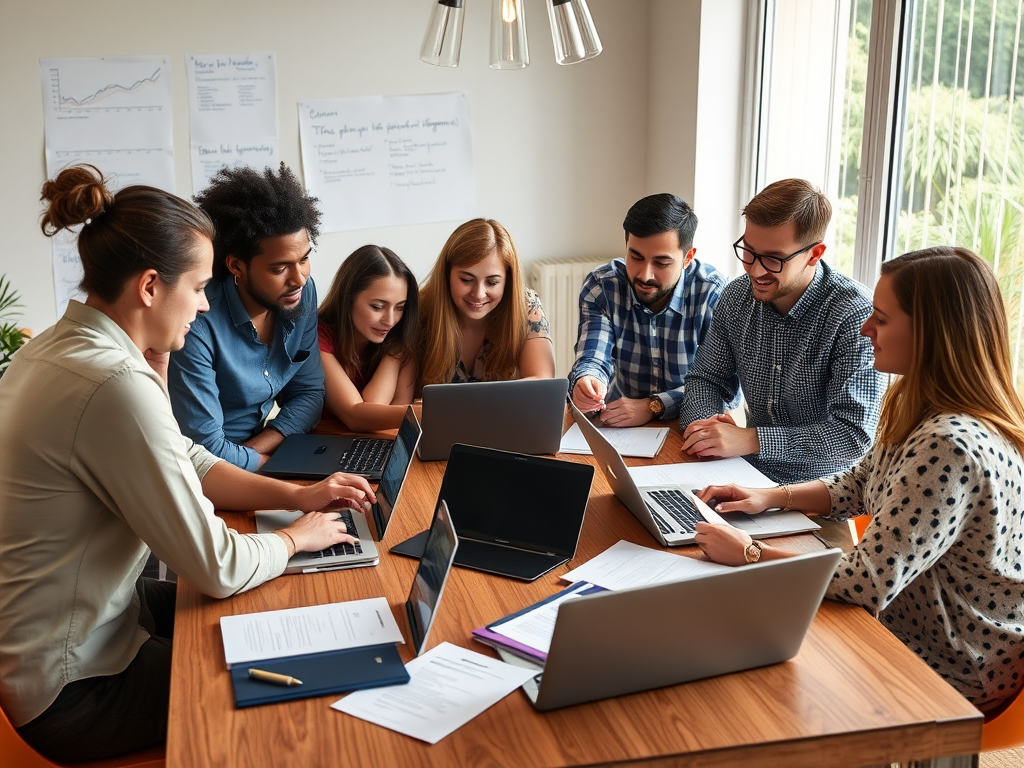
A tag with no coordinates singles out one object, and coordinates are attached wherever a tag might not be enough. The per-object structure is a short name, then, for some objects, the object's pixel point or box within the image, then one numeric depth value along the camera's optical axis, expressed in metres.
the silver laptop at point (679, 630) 1.12
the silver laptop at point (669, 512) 1.67
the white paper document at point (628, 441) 2.18
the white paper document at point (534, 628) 1.33
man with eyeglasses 2.17
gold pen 1.23
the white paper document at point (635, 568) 1.52
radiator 4.09
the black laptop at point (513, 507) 1.62
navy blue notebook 1.22
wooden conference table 1.11
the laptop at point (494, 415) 2.02
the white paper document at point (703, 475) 1.95
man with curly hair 2.07
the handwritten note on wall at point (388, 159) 3.80
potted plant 3.14
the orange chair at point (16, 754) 1.38
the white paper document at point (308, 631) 1.32
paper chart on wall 3.53
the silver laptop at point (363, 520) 1.59
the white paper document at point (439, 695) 1.16
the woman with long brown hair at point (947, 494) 1.43
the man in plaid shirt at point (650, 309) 2.58
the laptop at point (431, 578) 1.23
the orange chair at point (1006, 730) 1.53
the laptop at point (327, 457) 2.02
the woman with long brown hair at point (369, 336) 2.46
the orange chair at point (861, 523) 2.08
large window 2.45
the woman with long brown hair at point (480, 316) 2.55
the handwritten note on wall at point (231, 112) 3.64
